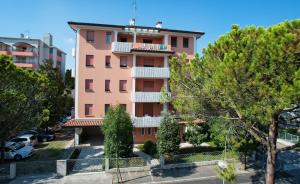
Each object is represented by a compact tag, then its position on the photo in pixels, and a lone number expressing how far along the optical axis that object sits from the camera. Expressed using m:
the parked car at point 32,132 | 28.99
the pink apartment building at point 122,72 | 26.08
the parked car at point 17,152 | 20.61
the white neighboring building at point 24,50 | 48.59
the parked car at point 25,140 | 24.51
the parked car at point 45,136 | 28.31
